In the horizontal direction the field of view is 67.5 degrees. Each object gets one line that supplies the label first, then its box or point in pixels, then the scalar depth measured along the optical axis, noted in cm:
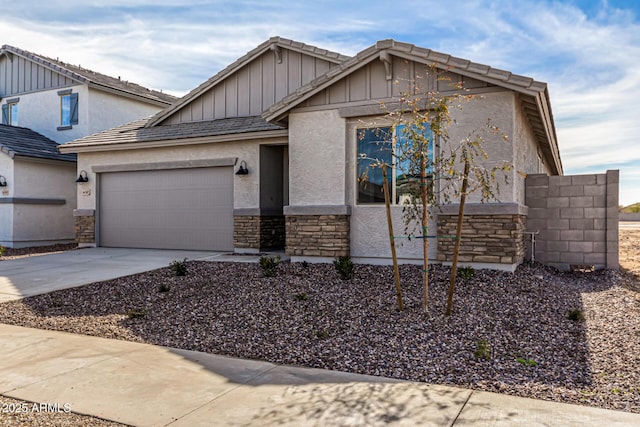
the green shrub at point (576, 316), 596
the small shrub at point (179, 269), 908
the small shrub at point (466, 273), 758
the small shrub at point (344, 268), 820
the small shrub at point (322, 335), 546
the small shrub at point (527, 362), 464
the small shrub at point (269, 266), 862
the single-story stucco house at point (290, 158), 838
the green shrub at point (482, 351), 476
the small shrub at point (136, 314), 657
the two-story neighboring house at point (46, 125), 1574
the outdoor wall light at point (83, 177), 1445
